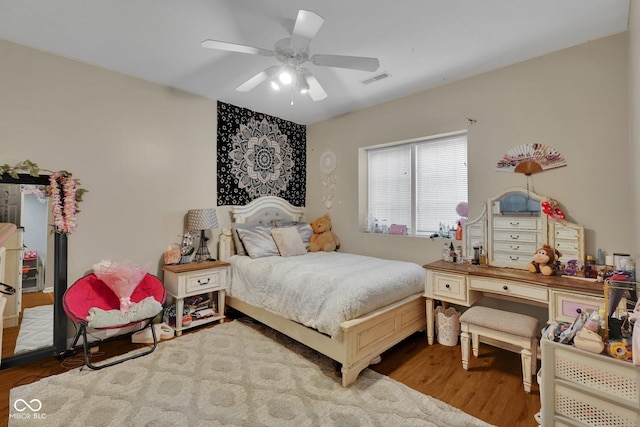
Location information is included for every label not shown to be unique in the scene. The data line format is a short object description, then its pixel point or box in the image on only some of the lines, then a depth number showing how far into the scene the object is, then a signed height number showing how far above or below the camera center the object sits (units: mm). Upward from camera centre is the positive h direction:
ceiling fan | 1767 +1141
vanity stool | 2023 -846
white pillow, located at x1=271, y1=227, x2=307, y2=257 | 3450 -318
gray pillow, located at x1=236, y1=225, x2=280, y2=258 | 3346 -313
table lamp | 3217 -50
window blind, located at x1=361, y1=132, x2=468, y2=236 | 3184 +406
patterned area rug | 1743 -1230
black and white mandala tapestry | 3717 +837
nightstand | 2924 -745
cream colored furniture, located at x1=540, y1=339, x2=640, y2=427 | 1160 -746
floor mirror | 2336 -524
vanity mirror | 2342 -134
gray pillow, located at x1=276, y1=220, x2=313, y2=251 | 3934 -183
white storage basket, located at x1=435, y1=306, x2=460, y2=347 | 2707 -1055
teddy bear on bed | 3906 -295
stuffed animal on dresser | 2254 -353
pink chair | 2277 -743
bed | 2115 -819
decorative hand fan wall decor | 2461 +509
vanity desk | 1936 -553
